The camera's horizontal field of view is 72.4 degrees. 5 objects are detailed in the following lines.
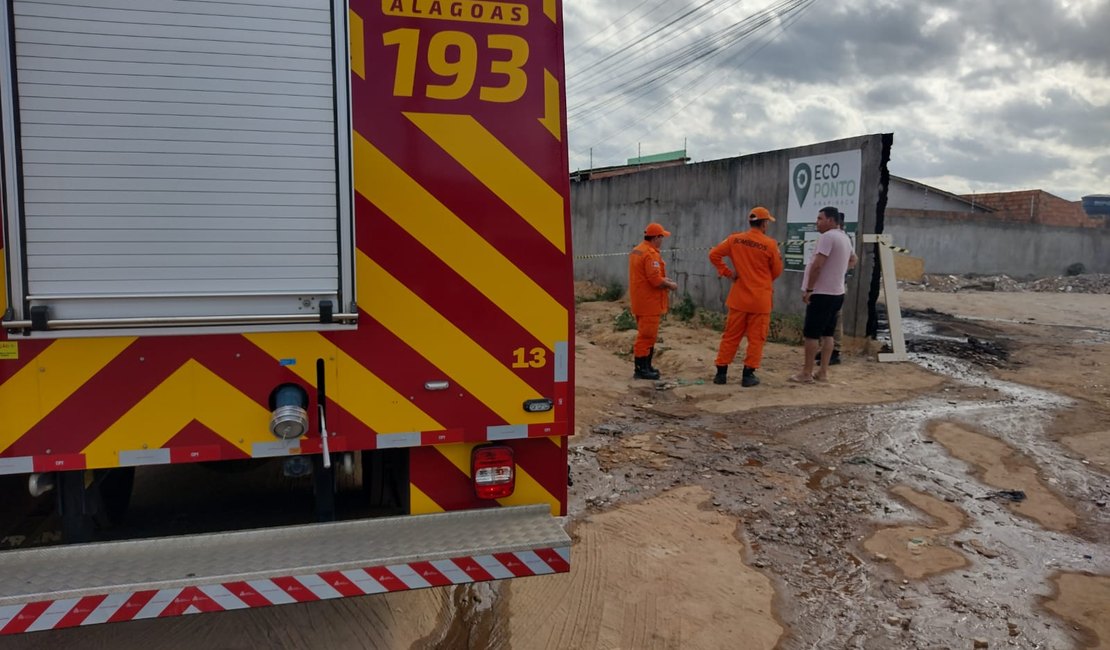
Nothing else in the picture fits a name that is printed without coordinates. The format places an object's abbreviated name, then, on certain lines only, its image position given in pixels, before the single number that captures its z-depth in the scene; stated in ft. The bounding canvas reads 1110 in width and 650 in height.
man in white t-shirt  24.89
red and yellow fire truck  7.24
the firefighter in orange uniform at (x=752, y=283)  24.48
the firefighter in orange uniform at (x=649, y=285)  25.40
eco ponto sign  31.48
